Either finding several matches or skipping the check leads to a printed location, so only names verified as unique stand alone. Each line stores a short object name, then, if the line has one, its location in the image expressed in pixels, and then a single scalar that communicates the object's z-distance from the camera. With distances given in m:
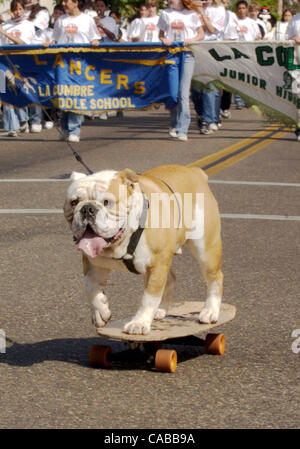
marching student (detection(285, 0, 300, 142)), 17.47
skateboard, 5.05
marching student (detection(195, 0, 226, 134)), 19.06
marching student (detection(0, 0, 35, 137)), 18.44
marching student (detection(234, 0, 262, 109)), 25.08
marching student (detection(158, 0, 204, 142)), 17.36
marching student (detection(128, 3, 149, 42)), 22.36
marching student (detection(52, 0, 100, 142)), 17.78
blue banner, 17.66
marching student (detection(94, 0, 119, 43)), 22.08
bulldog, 4.67
